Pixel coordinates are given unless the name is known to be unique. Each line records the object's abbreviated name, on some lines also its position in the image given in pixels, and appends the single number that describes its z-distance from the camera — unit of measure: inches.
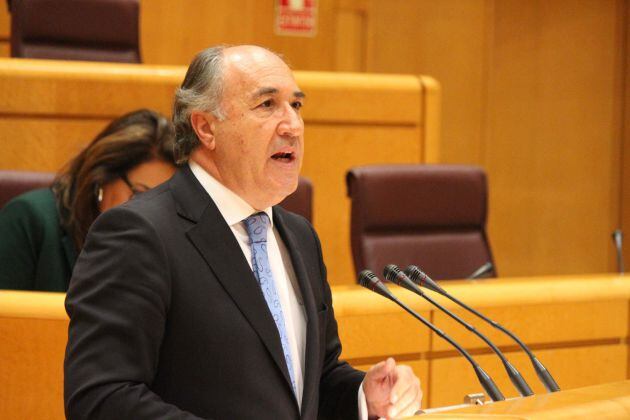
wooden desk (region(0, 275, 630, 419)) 344.6
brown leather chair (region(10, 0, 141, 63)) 522.4
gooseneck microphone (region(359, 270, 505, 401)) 328.8
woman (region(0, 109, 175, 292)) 364.1
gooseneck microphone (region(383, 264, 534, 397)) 329.5
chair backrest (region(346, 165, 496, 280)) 399.3
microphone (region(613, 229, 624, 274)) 377.5
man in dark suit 318.8
